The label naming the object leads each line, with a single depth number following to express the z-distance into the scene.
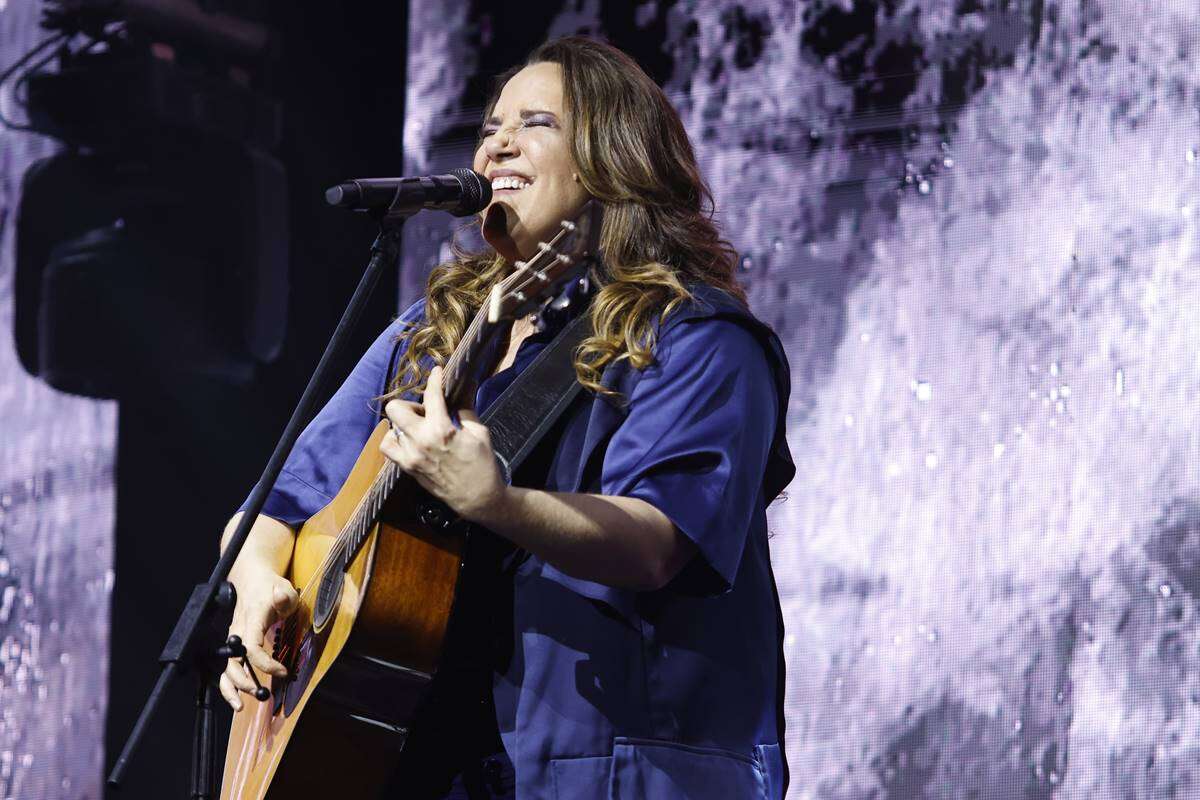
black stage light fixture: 10.45
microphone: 8.29
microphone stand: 8.24
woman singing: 8.07
